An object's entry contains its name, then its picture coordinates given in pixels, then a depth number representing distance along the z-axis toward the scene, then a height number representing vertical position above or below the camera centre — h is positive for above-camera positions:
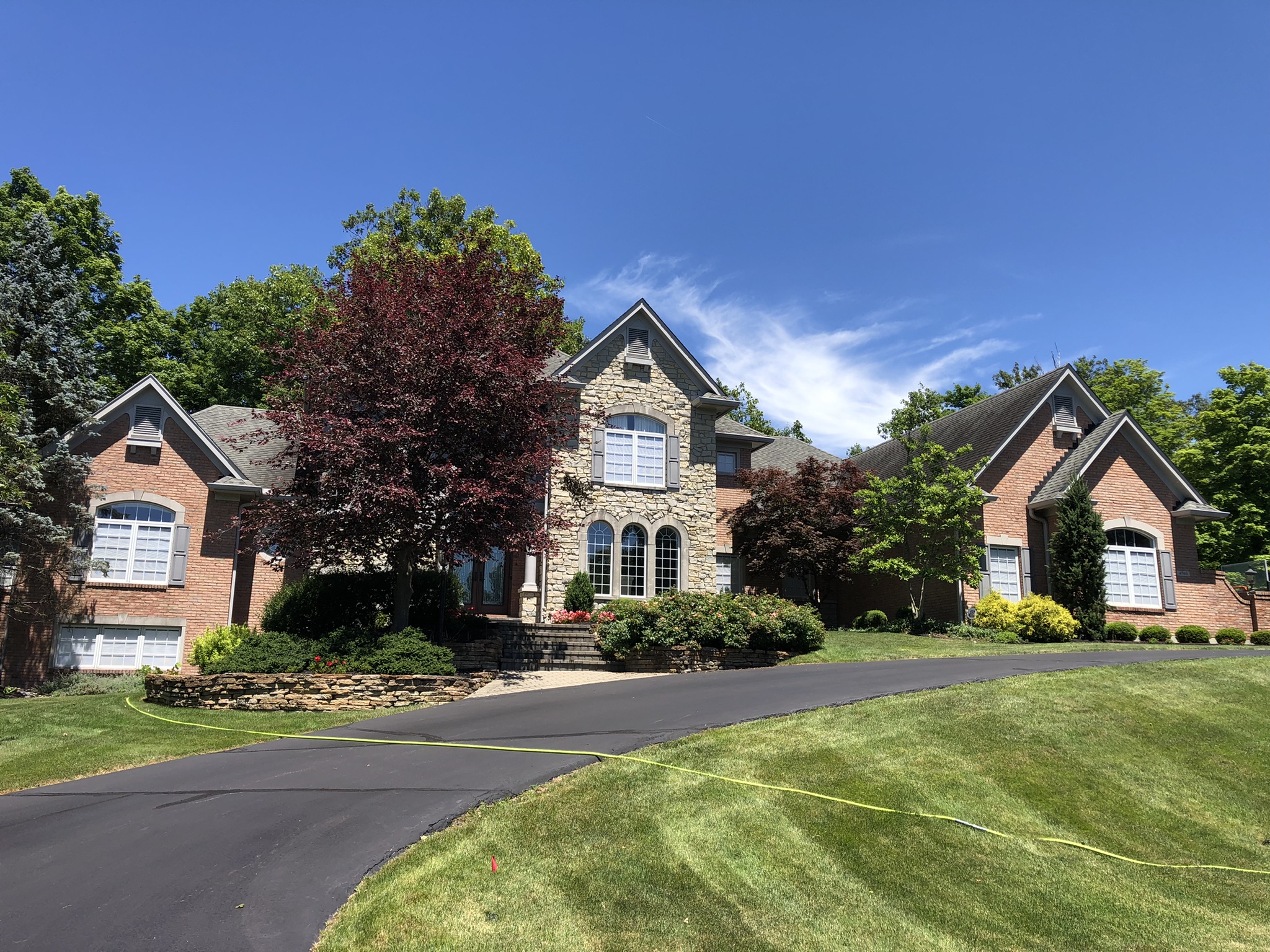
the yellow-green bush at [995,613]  22.05 -0.15
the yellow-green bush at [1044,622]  21.50 -0.35
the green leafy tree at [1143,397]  40.28 +10.60
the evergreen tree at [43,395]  18.12 +4.64
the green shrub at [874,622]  24.70 -0.46
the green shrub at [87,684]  18.28 -1.96
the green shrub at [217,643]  16.83 -0.93
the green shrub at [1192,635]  22.66 -0.68
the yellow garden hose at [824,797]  7.36 -1.88
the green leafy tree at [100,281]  27.55 +11.12
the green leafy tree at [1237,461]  32.88 +6.03
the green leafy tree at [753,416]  44.31 +10.03
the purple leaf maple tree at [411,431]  15.04 +3.14
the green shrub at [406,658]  14.55 -1.03
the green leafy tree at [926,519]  22.50 +2.41
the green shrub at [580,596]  21.48 +0.16
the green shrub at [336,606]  17.30 -0.15
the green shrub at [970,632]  21.52 -0.65
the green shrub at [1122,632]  22.16 -0.59
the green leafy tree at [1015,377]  49.44 +13.78
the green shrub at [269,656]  14.31 -1.02
